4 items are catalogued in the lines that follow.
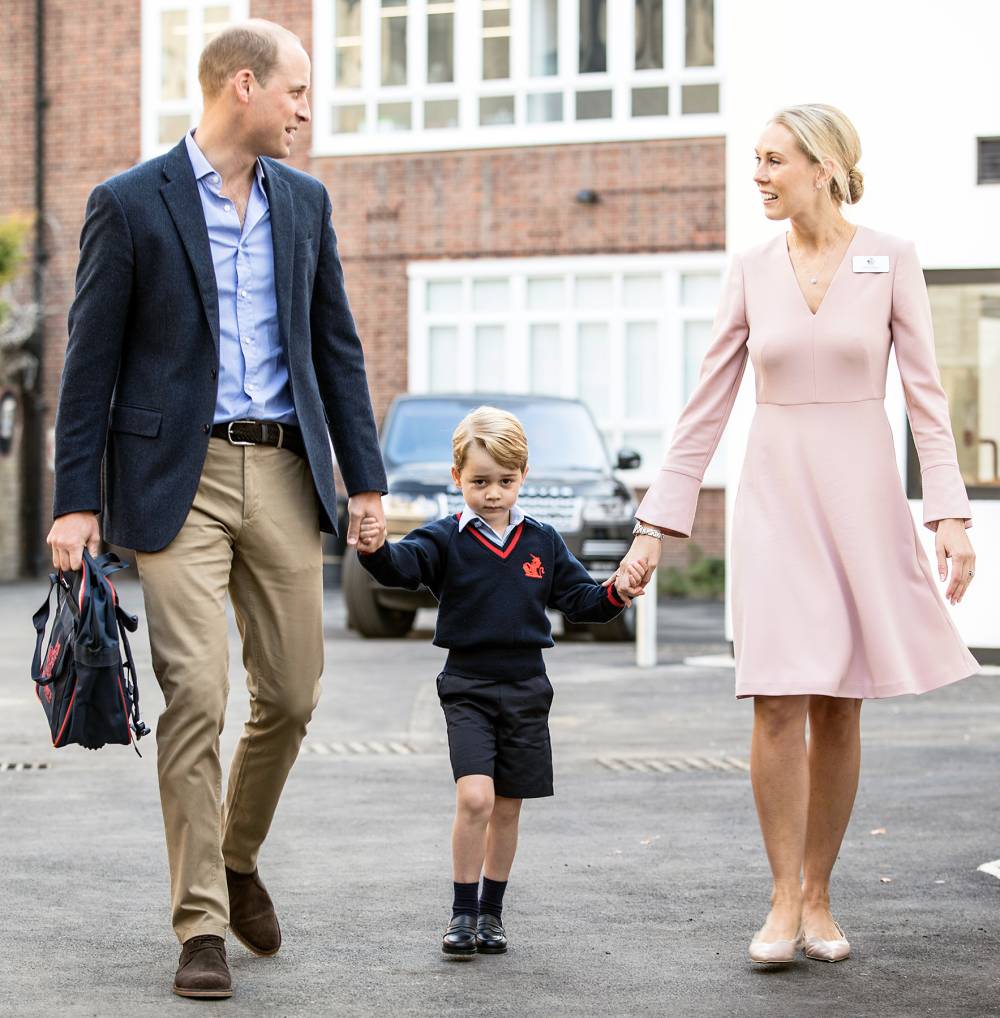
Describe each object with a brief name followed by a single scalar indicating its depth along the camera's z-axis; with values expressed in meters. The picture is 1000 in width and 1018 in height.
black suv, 14.70
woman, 5.04
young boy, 5.11
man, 4.75
